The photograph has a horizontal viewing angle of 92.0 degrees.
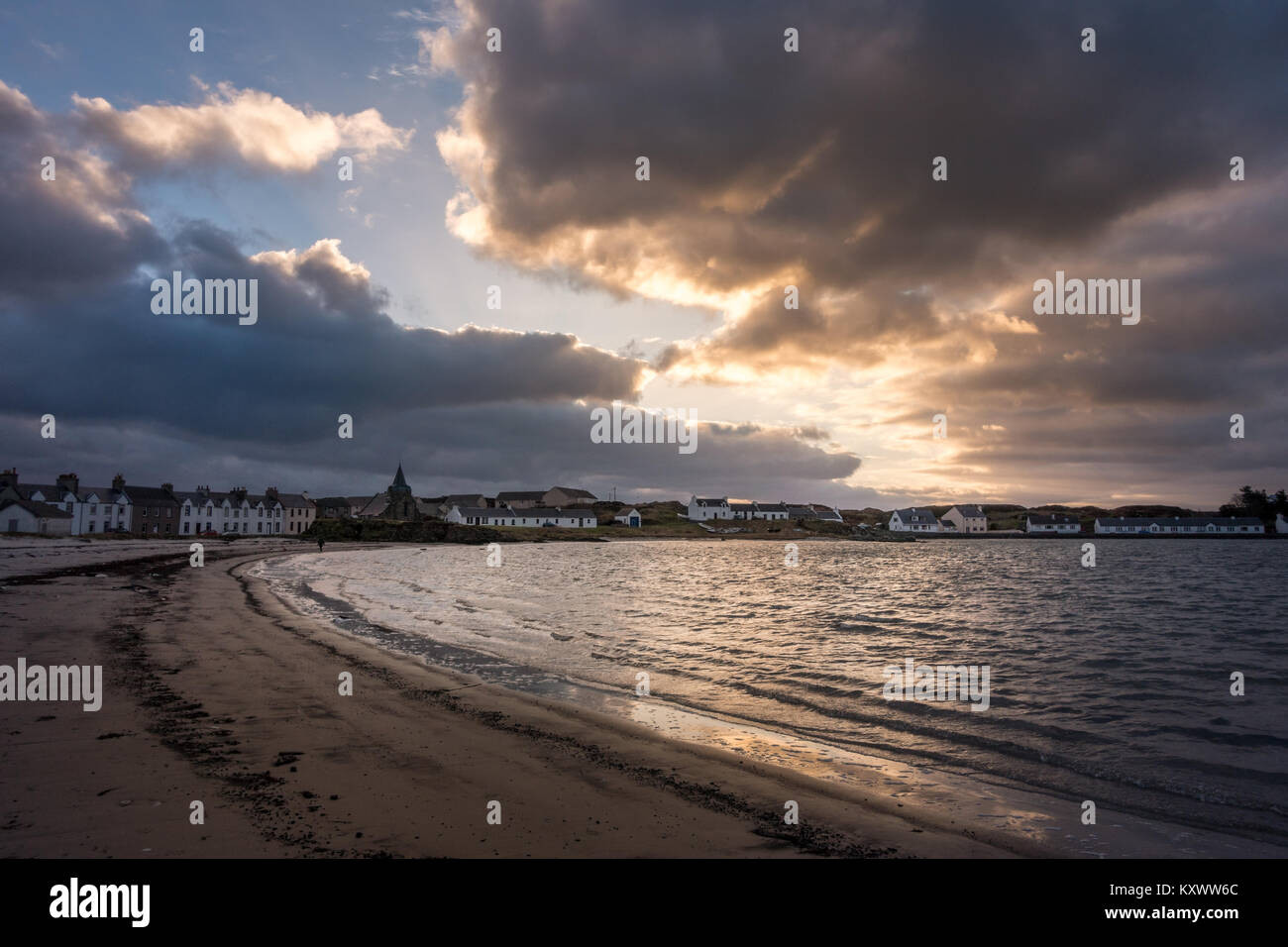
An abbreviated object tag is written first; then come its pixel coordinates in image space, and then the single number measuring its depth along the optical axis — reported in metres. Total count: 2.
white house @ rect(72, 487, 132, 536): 99.06
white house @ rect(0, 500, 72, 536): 86.75
